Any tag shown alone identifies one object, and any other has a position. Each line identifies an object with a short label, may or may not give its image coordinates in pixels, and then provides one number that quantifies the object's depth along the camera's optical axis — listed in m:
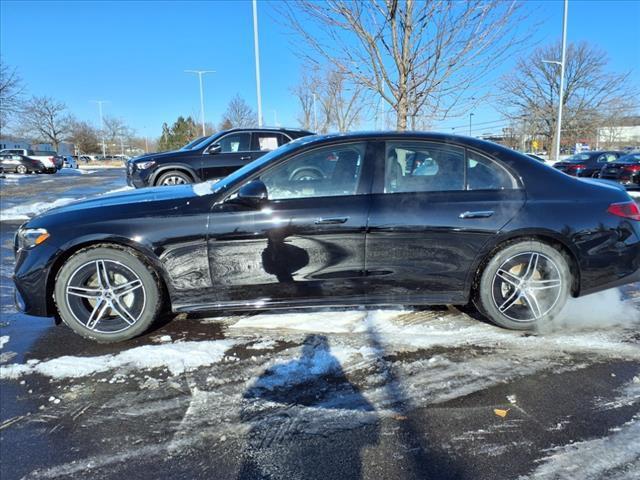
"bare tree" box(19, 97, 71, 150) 60.03
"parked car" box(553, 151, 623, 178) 20.70
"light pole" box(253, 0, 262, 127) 17.72
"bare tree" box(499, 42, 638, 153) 41.81
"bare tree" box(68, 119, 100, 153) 71.88
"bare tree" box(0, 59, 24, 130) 23.53
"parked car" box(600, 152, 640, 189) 16.31
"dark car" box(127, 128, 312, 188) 9.33
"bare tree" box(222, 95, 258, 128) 37.00
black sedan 3.33
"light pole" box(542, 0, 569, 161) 21.09
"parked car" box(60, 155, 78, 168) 41.71
